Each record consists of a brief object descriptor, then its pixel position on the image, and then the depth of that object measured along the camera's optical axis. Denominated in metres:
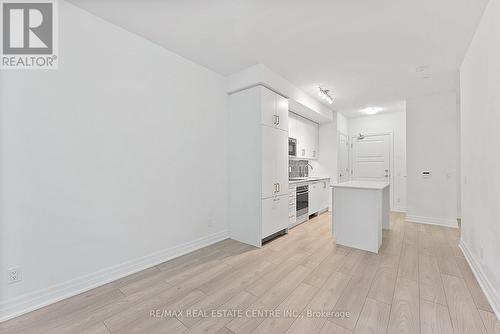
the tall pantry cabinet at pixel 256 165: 3.16
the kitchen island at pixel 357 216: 2.84
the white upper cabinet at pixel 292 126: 4.63
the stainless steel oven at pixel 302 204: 4.19
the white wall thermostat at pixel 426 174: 4.29
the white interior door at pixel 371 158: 5.70
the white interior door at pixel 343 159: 5.64
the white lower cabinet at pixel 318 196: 4.68
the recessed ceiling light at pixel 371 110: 5.28
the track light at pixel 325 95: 4.10
